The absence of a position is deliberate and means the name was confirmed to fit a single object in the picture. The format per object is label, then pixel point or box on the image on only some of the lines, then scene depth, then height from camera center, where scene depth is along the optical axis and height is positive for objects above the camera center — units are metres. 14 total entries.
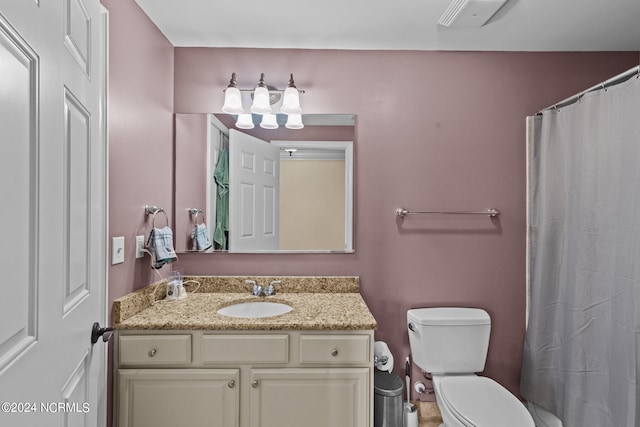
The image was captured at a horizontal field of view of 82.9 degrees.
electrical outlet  1.71 -0.18
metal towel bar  2.12 -0.01
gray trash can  1.80 -0.98
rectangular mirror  2.10 +0.15
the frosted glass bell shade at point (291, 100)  2.04 +0.62
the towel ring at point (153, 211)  1.80 -0.01
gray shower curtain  1.47 -0.23
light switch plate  1.53 -0.18
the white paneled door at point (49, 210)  0.59 +0.00
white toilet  1.80 -0.74
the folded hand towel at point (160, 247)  1.75 -0.19
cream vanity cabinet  1.54 -0.73
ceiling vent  1.65 +0.95
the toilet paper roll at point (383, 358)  1.95 -0.80
